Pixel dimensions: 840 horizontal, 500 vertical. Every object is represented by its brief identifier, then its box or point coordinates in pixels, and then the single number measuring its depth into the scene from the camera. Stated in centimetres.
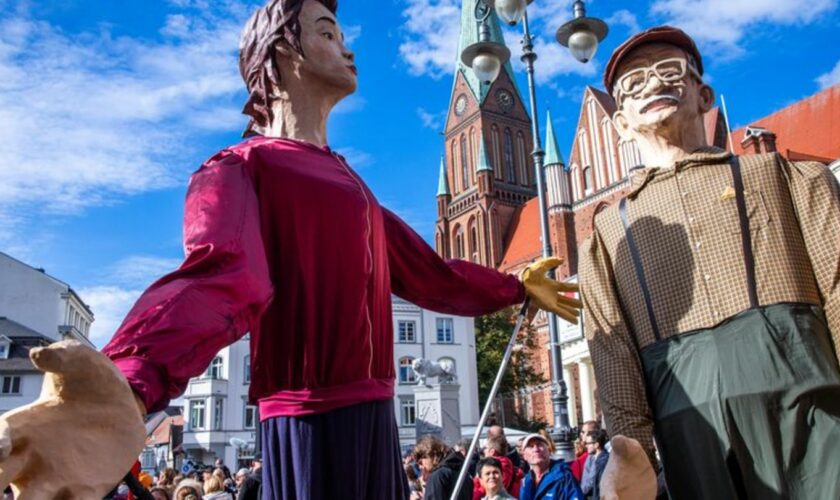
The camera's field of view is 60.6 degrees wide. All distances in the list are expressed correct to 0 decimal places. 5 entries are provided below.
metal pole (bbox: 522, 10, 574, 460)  870
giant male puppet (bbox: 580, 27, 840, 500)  213
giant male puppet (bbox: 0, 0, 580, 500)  117
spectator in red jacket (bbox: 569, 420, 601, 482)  690
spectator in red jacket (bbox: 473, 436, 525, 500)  629
